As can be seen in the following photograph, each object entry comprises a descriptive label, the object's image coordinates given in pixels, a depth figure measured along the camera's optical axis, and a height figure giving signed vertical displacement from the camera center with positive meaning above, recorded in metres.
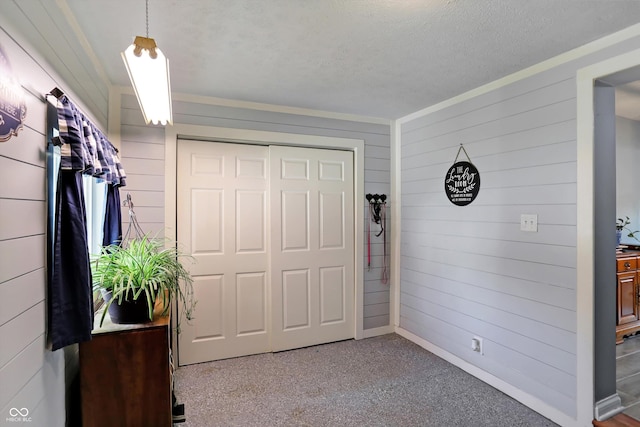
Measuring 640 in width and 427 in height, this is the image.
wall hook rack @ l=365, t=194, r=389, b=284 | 3.54 -0.04
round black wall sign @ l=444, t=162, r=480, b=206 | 2.70 +0.26
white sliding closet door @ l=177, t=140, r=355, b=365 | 2.97 -0.31
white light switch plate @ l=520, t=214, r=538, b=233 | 2.25 -0.06
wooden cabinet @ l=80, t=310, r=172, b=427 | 1.51 -0.77
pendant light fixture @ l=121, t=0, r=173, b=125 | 1.12 +0.52
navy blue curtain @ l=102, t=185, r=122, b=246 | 2.18 -0.05
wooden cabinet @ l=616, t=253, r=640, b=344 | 3.32 -0.85
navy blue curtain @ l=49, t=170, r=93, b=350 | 1.31 -0.25
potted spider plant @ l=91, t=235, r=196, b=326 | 1.57 -0.33
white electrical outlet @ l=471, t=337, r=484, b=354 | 2.65 -1.08
